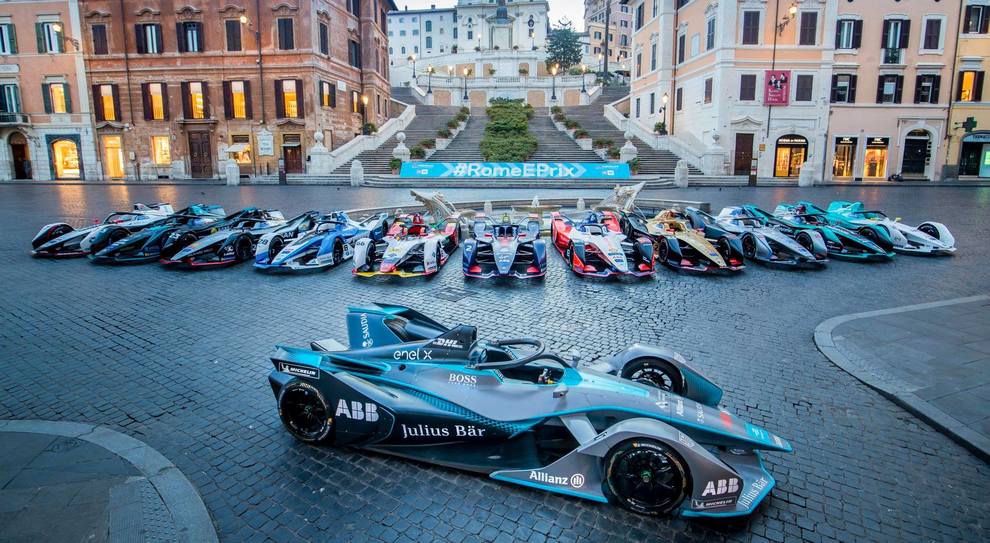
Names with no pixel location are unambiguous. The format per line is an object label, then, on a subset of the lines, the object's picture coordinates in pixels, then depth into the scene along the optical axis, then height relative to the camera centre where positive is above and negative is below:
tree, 78.61 +19.07
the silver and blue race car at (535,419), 3.82 -1.87
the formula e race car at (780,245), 12.16 -1.50
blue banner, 30.78 +0.59
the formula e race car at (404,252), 11.37 -1.54
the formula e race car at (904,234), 13.23 -1.38
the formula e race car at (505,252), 11.02 -1.48
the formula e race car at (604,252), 11.13 -1.51
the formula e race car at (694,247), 11.74 -1.49
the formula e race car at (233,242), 12.03 -1.37
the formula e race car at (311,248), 11.79 -1.50
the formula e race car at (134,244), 12.41 -1.42
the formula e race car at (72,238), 12.87 -1.32
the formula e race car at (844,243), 12.73 -1.52
